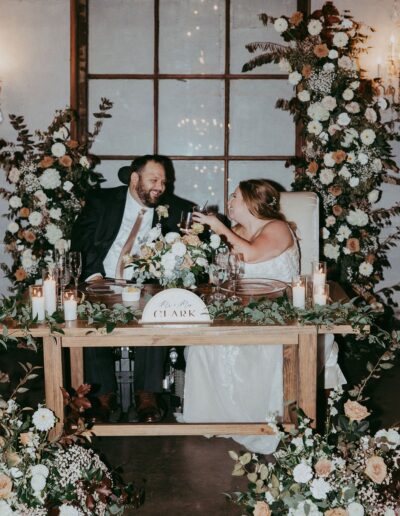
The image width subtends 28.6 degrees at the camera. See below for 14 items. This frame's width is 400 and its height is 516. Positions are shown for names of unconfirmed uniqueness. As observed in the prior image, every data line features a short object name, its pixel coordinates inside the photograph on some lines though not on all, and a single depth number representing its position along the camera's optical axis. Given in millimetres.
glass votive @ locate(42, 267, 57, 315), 3027
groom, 4207
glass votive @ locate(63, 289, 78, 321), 2934
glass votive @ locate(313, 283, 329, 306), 3074
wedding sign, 2938
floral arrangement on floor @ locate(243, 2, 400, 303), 4805
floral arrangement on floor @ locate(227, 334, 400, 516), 2062
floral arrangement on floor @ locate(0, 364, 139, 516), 2092
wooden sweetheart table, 2887
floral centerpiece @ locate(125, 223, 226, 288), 3141
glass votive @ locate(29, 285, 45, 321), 2959
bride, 3508
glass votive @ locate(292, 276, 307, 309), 3027
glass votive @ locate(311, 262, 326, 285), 3139
